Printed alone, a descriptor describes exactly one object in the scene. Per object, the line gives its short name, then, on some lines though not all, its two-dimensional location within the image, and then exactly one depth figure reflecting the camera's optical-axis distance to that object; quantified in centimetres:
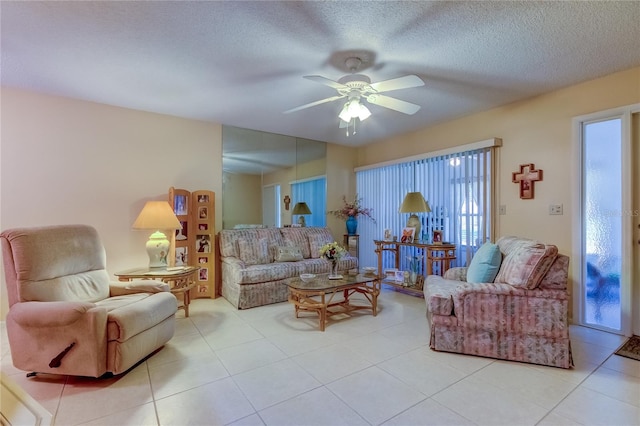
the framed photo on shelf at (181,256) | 397
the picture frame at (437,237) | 414
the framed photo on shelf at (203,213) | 415
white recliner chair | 200
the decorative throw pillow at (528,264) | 227
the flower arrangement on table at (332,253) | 334
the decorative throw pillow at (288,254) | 435
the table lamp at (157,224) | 335
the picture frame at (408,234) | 446
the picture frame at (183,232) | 399
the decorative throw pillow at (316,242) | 484
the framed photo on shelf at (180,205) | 397
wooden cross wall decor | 342
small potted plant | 551
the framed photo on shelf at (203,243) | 413
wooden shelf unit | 405
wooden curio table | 396
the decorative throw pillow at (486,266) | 268
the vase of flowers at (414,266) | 439
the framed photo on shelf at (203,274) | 411
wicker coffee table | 299
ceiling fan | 238
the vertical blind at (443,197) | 390
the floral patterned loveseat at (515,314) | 224
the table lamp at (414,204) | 425
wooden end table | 307
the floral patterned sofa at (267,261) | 369
